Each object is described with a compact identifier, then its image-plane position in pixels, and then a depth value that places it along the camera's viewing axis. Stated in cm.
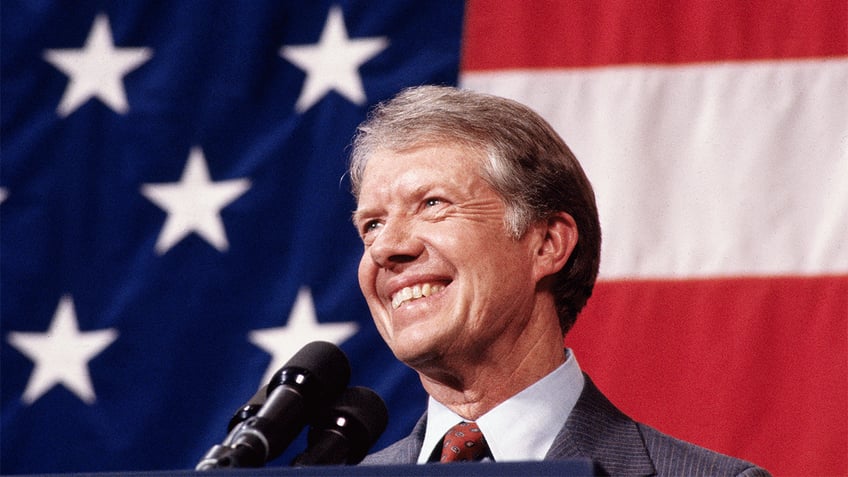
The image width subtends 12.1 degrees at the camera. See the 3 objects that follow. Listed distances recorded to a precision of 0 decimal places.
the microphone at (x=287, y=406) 324
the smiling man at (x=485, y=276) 399
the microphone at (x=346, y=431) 374
